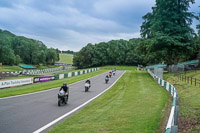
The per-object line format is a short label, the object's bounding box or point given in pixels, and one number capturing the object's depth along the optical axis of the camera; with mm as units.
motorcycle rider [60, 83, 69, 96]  13853
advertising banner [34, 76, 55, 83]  32400
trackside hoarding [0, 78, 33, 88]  24492
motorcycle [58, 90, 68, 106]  12984
